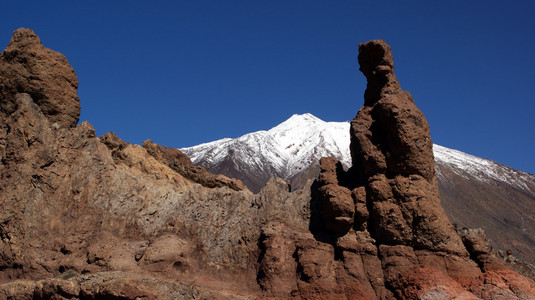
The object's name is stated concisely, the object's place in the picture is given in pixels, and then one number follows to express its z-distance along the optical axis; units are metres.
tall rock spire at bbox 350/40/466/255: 20.27
